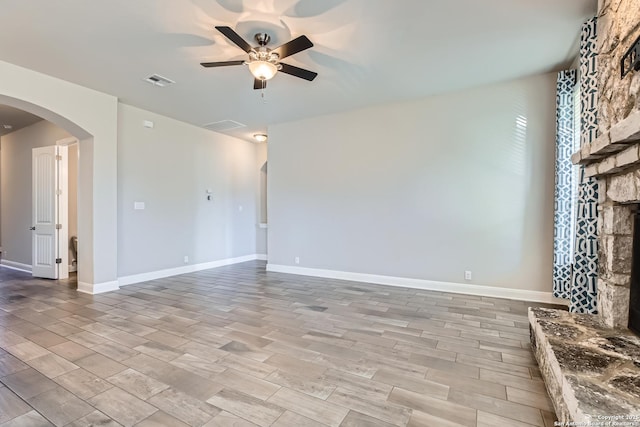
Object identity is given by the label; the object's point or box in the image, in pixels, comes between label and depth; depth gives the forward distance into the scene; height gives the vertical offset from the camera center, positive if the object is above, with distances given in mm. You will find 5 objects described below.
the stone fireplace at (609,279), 1522 -527
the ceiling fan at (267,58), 2880 +1541
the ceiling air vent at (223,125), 6086 +1758
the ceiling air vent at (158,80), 4048 +1771
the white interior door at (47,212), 5605 -49
